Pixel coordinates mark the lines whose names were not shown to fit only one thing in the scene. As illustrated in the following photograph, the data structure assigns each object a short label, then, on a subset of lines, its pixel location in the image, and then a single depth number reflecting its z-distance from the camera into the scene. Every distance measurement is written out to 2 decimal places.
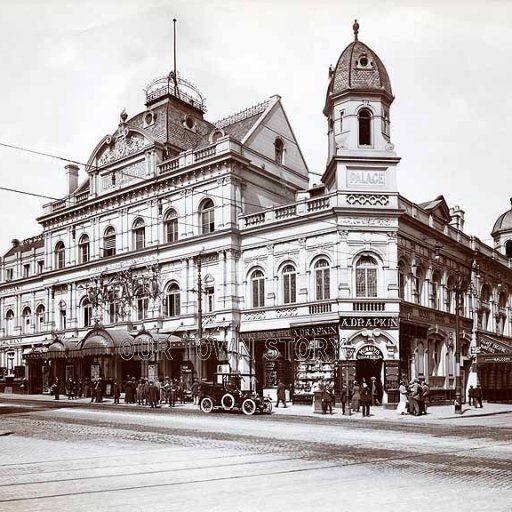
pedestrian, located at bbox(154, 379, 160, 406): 34.38
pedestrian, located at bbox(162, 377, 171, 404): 35.88
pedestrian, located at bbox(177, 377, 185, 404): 36.53
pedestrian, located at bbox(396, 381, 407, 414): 28.97
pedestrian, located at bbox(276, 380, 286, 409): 34.56
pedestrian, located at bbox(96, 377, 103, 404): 38.53
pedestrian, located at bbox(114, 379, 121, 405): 36.84
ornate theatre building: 35.00
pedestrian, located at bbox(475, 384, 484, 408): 35.06
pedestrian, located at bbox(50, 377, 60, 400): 41.38
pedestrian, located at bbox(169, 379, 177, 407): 34.34
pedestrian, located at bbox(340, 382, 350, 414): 29.86
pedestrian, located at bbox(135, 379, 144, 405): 36.16
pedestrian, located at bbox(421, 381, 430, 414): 29.21
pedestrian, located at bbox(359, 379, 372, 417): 28.16
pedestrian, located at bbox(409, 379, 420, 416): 28.64
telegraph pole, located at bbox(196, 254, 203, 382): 34.56
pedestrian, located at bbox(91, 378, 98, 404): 38.87
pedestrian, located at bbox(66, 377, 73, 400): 41.79
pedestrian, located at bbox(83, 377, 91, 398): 42.41
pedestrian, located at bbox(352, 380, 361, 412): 30.31
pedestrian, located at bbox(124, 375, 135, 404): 37.56
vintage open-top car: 28.52
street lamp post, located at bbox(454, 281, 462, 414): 29.89
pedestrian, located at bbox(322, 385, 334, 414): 29.62
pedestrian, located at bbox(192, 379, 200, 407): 35.56
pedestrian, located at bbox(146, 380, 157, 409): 34.31
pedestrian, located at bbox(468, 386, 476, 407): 35.28
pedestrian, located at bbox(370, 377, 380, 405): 33.86
